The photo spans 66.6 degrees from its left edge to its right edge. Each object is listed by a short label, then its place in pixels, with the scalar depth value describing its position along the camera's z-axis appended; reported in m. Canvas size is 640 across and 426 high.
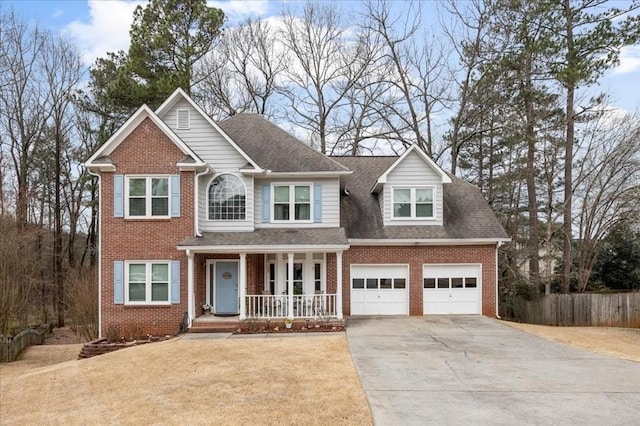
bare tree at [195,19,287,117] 32.12
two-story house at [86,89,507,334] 16.77
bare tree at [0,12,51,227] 29.12
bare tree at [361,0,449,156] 29.88
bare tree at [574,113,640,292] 24.52
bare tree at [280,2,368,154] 32.00
